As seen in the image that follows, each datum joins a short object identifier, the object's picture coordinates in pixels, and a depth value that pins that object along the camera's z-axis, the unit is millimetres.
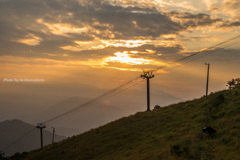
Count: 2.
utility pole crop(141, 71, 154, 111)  55738
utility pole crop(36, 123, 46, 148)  81125
